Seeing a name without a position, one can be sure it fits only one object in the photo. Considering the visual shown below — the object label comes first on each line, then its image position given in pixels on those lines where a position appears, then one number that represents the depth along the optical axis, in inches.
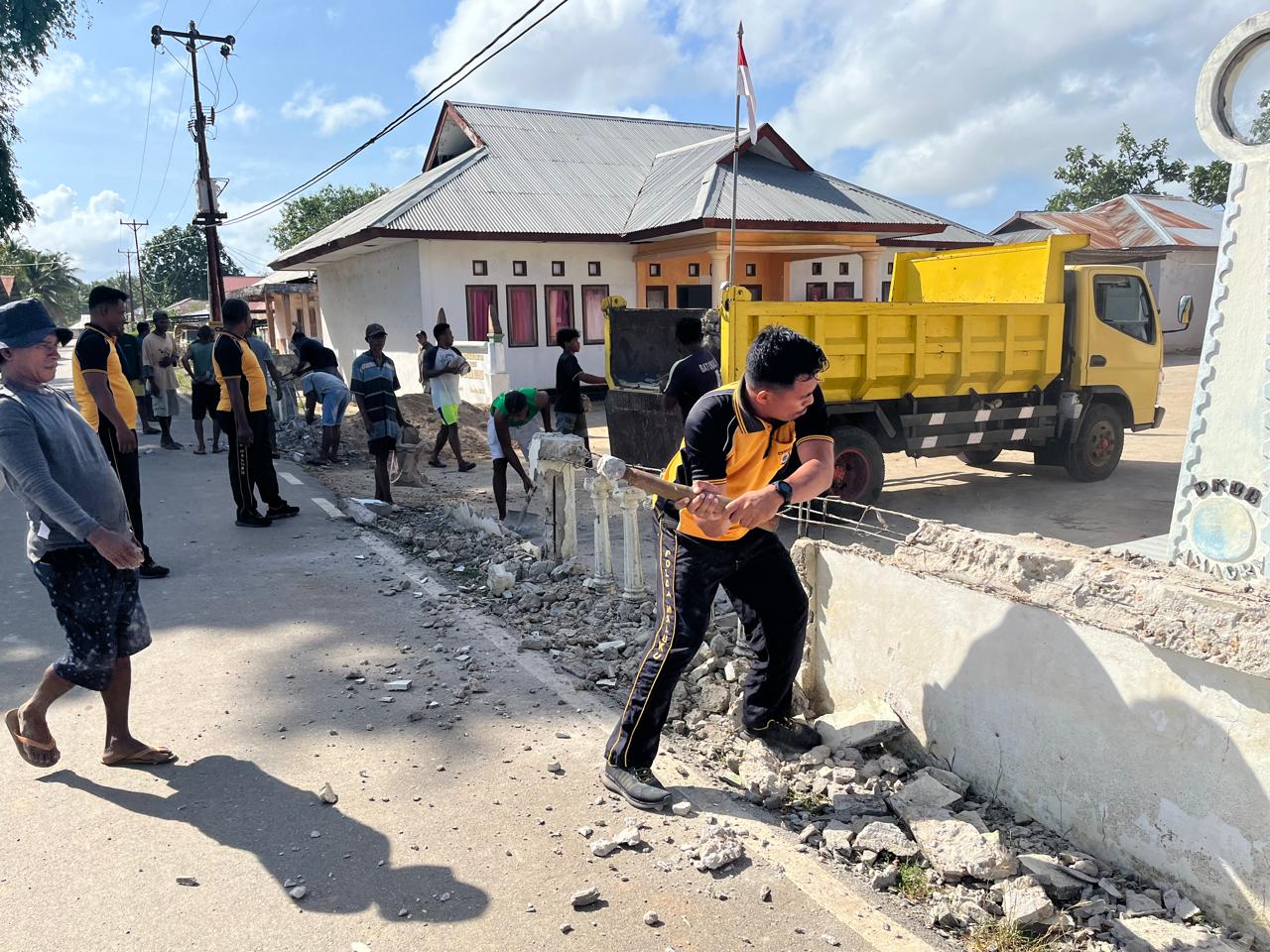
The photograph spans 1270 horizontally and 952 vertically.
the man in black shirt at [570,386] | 314.2
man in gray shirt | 124.3
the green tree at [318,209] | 2059.5
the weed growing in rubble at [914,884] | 108.0
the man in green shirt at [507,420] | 291.7
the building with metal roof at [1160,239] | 1032.8
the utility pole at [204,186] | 871.7
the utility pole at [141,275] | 2778.1
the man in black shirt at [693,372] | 261.7
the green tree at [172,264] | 3230.8
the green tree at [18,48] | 703.2
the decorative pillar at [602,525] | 220.8
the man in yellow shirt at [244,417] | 278.1
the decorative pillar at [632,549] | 209.9
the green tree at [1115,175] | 1833.2
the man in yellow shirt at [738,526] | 118.7
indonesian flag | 379.9
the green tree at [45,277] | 2481.5
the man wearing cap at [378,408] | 324.2
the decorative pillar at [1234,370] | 179.5
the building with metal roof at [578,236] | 657.6
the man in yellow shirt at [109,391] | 223.9
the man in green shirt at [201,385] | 449.4
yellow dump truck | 304.8
